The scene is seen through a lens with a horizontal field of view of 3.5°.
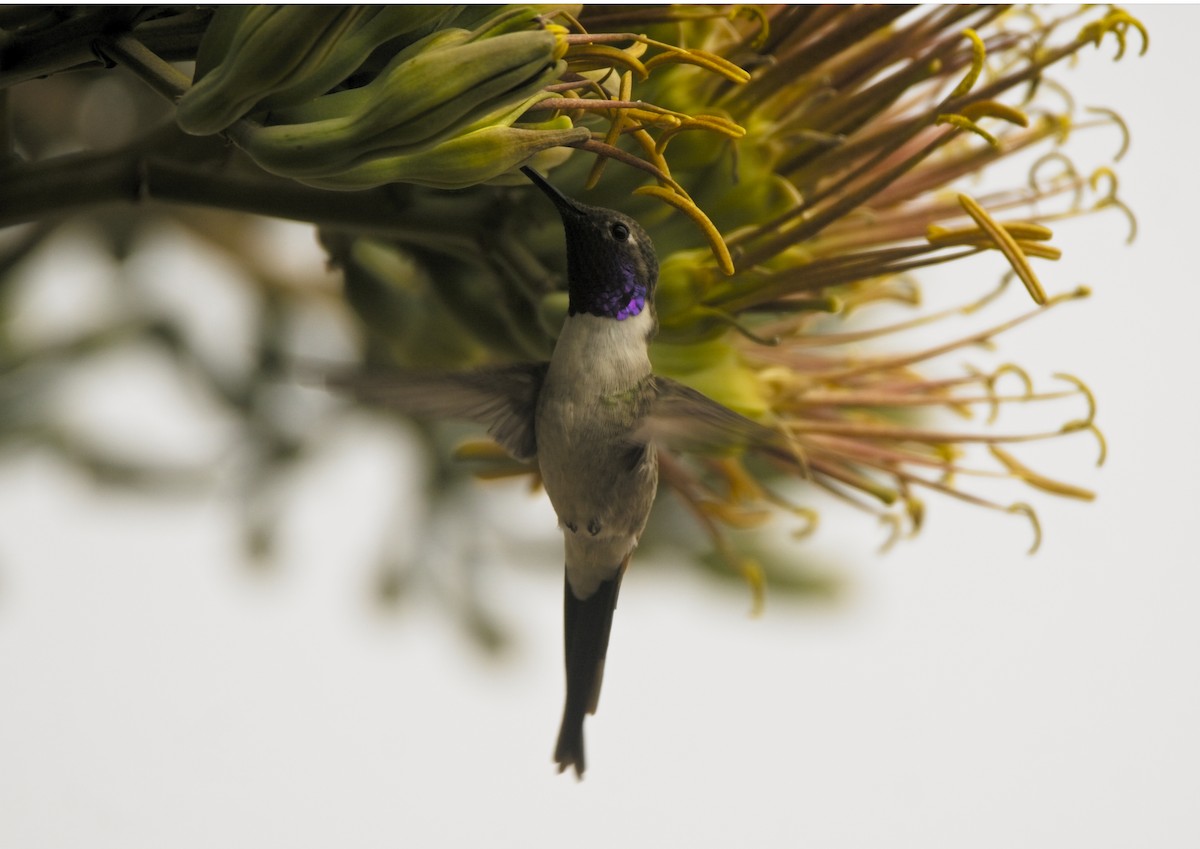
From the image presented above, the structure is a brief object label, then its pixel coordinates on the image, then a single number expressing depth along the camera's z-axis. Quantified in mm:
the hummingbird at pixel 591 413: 3685
